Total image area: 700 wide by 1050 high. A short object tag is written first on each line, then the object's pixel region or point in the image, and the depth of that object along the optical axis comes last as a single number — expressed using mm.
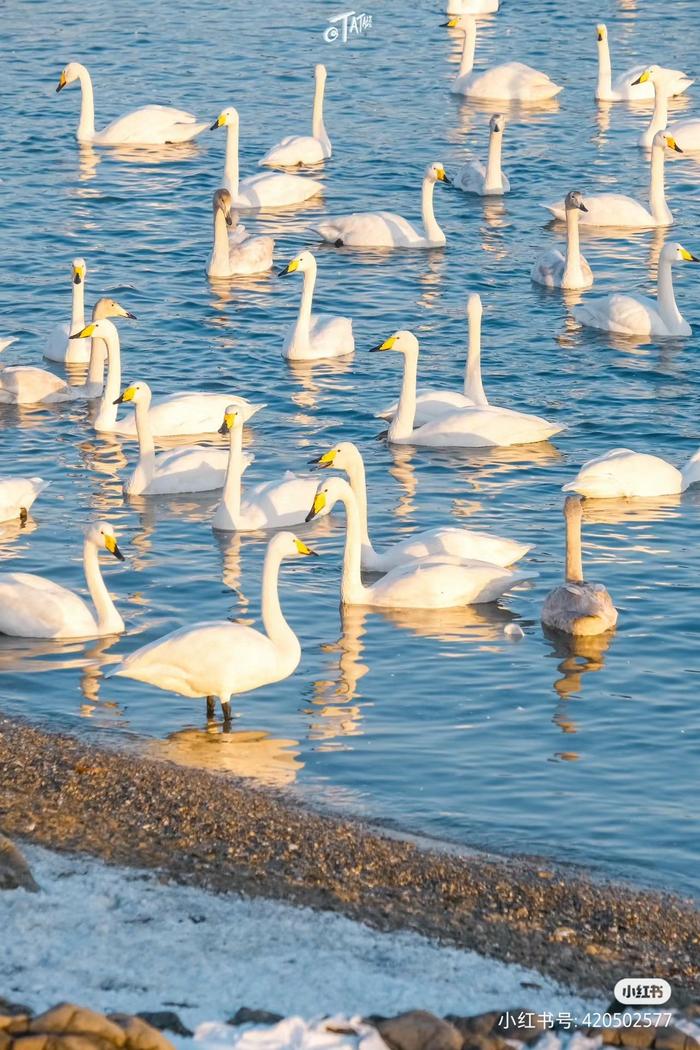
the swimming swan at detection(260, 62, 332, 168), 26609
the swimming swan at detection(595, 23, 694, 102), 30359
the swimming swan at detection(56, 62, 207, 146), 27750
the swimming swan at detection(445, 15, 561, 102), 29922
